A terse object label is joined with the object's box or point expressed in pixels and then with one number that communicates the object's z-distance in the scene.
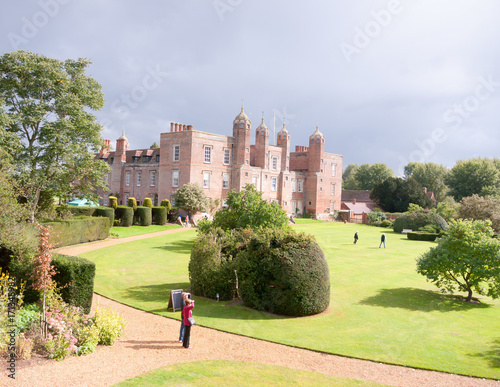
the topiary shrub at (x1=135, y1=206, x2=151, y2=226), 38.00
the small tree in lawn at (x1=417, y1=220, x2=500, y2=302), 14.47
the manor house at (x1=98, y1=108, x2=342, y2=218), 47.34
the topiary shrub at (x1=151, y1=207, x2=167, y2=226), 40.22
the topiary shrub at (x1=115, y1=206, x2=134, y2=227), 36.38
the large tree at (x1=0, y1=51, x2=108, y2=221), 23.12
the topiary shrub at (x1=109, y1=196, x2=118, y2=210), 37.45
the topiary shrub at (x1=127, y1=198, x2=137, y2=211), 38.60
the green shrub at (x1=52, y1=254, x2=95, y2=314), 10.35
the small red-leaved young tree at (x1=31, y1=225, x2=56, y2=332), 9.13
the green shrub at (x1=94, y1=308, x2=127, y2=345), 9.40
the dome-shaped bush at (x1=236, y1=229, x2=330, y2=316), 12.11
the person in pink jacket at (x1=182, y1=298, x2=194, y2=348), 9.54
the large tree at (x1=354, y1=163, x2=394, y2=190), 93.62
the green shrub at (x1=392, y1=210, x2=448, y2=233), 43.69
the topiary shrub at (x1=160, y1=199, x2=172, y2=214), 42.88
